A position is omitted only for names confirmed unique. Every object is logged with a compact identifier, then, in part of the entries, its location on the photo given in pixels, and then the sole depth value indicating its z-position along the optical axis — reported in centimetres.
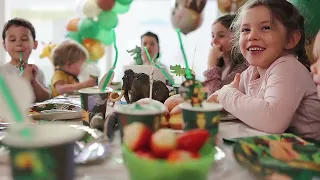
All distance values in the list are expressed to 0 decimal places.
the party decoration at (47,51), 322
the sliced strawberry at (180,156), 51
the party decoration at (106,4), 291
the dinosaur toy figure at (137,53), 152
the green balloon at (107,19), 304
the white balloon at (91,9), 298
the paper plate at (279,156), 57
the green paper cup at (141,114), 67
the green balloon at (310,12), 144
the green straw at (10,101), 49
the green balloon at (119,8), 305
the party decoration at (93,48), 323
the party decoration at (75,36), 321
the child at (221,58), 189
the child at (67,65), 255
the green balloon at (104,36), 319
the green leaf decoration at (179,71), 103
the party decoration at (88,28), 310
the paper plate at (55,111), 112
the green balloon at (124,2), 303
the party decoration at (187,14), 302
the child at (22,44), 214
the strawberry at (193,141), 54
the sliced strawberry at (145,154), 53
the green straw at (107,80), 105
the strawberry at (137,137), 55
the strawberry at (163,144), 52
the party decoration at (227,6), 290
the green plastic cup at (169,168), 51
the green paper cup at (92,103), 101
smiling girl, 102
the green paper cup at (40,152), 45
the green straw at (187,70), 95
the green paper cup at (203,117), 69
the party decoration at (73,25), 322
